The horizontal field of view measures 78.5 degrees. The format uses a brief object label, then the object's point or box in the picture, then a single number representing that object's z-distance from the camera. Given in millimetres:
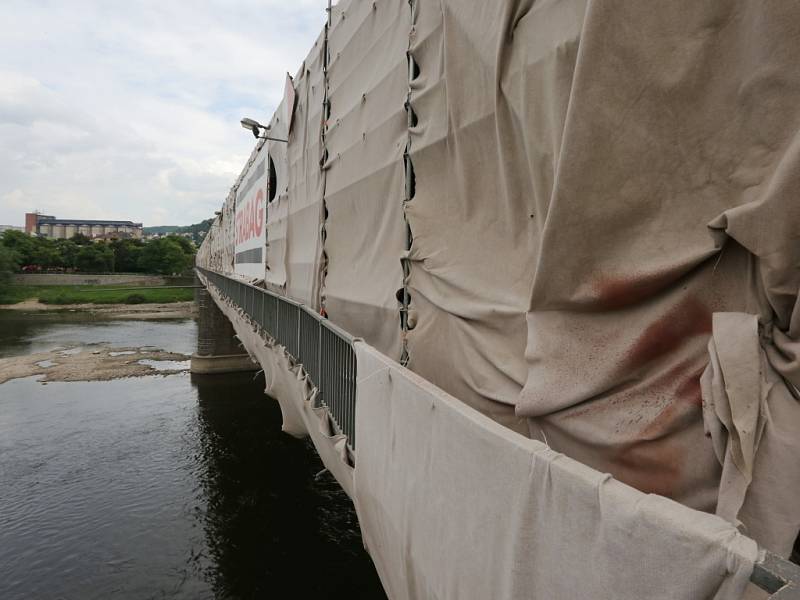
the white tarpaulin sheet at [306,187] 7188
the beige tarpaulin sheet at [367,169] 4410
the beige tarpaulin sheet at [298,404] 4031
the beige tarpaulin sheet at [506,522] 1093
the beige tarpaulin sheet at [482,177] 2420
